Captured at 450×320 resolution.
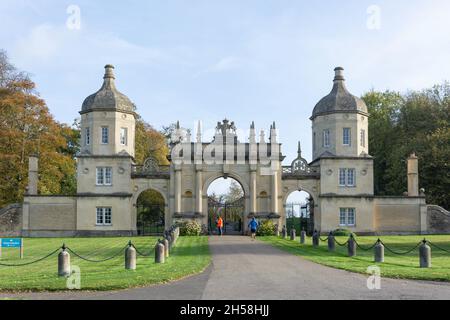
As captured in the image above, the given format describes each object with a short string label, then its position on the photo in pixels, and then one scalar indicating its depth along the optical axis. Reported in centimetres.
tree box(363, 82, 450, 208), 4984
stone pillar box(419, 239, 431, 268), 2109
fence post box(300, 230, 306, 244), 3422
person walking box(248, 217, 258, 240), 3762
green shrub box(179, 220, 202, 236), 4394
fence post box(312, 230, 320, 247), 3166
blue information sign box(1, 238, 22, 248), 2361
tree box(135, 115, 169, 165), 6312
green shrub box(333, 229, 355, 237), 4152
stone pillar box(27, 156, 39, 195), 4428
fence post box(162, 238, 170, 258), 2469
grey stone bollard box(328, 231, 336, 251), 2889
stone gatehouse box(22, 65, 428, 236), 4506
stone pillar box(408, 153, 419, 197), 4528
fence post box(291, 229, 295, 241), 3774
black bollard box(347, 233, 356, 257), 2580
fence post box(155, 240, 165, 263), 2214
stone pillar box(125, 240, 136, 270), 1992
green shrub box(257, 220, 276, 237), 4334
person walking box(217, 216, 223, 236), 4325
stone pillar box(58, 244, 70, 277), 1862
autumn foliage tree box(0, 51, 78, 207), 4766
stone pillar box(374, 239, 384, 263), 2297
